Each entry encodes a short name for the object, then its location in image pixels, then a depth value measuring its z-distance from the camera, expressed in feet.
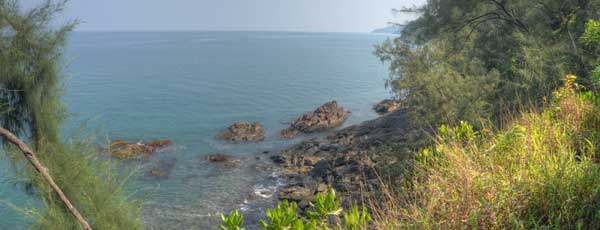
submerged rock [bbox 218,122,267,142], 106.93
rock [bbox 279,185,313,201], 66.44
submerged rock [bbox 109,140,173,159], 91.09
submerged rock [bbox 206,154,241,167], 87.15
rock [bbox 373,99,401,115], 138.31
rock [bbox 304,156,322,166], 85.81
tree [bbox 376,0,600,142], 34.96
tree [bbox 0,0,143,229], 32.76
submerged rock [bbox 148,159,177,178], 81.25
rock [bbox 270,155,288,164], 88.28
